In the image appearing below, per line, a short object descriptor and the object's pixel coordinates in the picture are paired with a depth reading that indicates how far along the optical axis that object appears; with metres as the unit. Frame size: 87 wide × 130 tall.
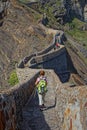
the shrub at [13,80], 32.16
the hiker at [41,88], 18.50
